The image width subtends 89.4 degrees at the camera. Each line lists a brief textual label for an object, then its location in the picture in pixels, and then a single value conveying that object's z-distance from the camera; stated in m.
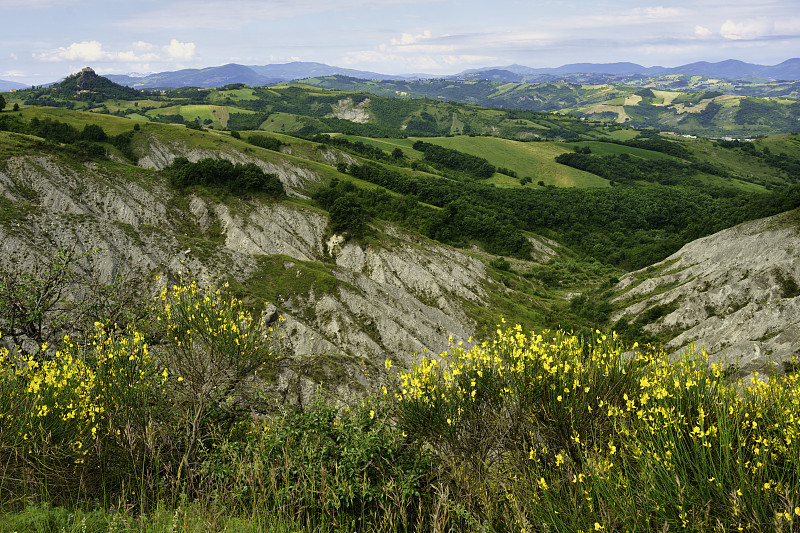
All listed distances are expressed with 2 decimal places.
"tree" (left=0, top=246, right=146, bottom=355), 17.12
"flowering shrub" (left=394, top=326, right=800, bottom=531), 7.81
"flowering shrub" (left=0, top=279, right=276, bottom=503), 10.62
